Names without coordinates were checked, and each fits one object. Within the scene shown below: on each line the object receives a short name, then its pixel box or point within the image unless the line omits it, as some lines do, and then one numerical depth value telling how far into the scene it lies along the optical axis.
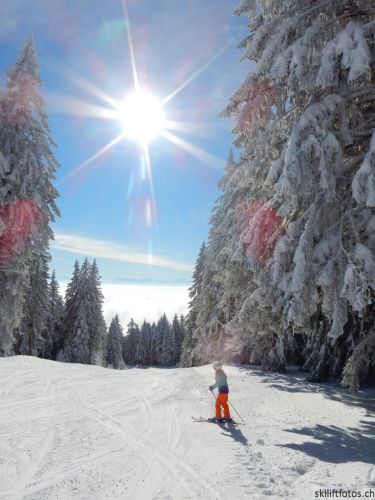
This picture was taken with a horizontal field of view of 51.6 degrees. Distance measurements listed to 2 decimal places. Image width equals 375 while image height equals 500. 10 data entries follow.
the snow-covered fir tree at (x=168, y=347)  88.19
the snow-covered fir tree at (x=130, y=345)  101.25
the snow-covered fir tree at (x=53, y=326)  47.56
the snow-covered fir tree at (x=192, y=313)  32.97
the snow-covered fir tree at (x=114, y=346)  71.77
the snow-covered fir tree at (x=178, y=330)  90.71
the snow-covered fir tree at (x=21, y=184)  17.86
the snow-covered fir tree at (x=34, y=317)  36.66
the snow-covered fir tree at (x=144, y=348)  95.88
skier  8.81
